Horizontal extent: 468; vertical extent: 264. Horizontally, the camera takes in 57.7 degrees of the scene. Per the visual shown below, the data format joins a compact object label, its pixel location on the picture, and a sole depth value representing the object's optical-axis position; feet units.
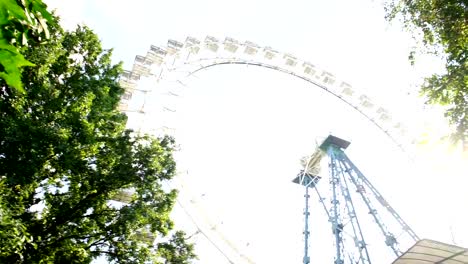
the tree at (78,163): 34.60
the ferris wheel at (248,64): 93.66
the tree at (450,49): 24.79
